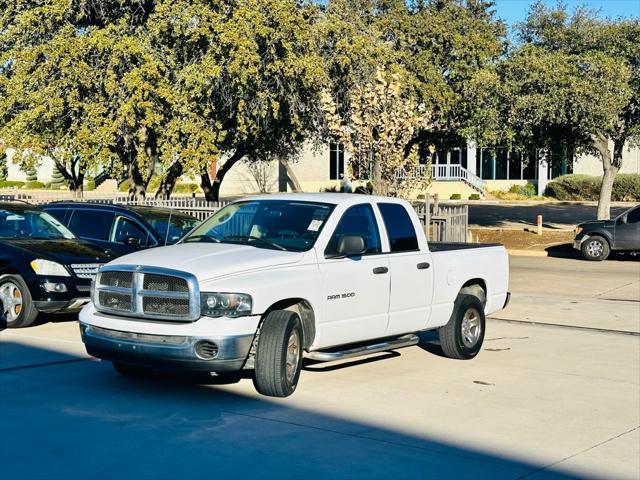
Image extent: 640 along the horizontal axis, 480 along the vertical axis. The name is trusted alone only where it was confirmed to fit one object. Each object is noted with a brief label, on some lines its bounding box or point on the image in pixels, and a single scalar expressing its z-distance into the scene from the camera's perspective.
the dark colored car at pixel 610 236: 24.02
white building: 58.81
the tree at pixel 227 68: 23.56
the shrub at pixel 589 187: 54.06
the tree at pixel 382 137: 20.23
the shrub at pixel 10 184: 68.28
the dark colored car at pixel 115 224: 14.27
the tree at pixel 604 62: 25.95
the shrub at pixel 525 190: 58.16
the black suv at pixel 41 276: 12.20
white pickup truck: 8.05
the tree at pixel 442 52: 31.05
